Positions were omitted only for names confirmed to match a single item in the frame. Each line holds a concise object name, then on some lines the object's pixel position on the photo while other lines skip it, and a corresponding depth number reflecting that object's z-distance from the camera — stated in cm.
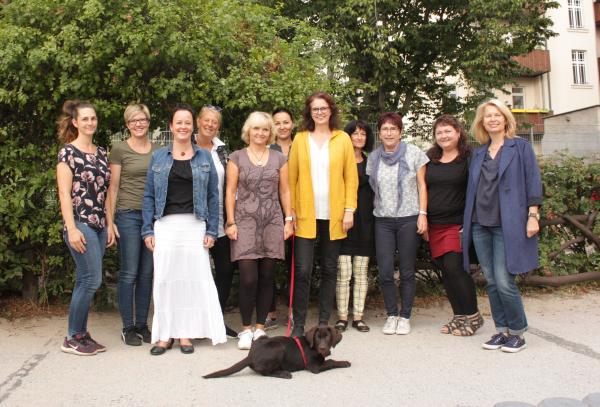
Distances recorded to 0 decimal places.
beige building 3008
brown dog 387
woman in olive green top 467
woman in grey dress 464
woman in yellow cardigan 482
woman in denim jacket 450
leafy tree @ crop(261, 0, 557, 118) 1538
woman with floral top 429
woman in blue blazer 444
